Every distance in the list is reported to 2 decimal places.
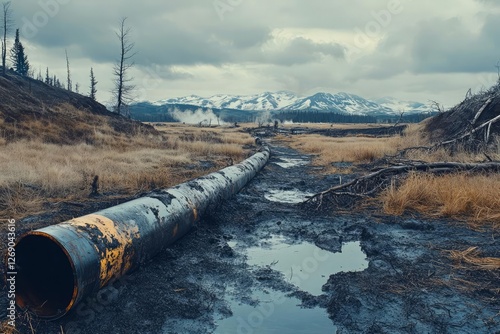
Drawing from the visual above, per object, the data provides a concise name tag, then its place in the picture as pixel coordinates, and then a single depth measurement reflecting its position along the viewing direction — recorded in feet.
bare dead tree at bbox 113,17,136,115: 118.73
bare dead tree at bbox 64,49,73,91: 234.44
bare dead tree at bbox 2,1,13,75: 145.15
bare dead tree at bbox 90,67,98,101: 199.58
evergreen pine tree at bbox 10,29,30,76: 204.95
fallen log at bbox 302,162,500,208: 23.16
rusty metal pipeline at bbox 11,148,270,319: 9.53
